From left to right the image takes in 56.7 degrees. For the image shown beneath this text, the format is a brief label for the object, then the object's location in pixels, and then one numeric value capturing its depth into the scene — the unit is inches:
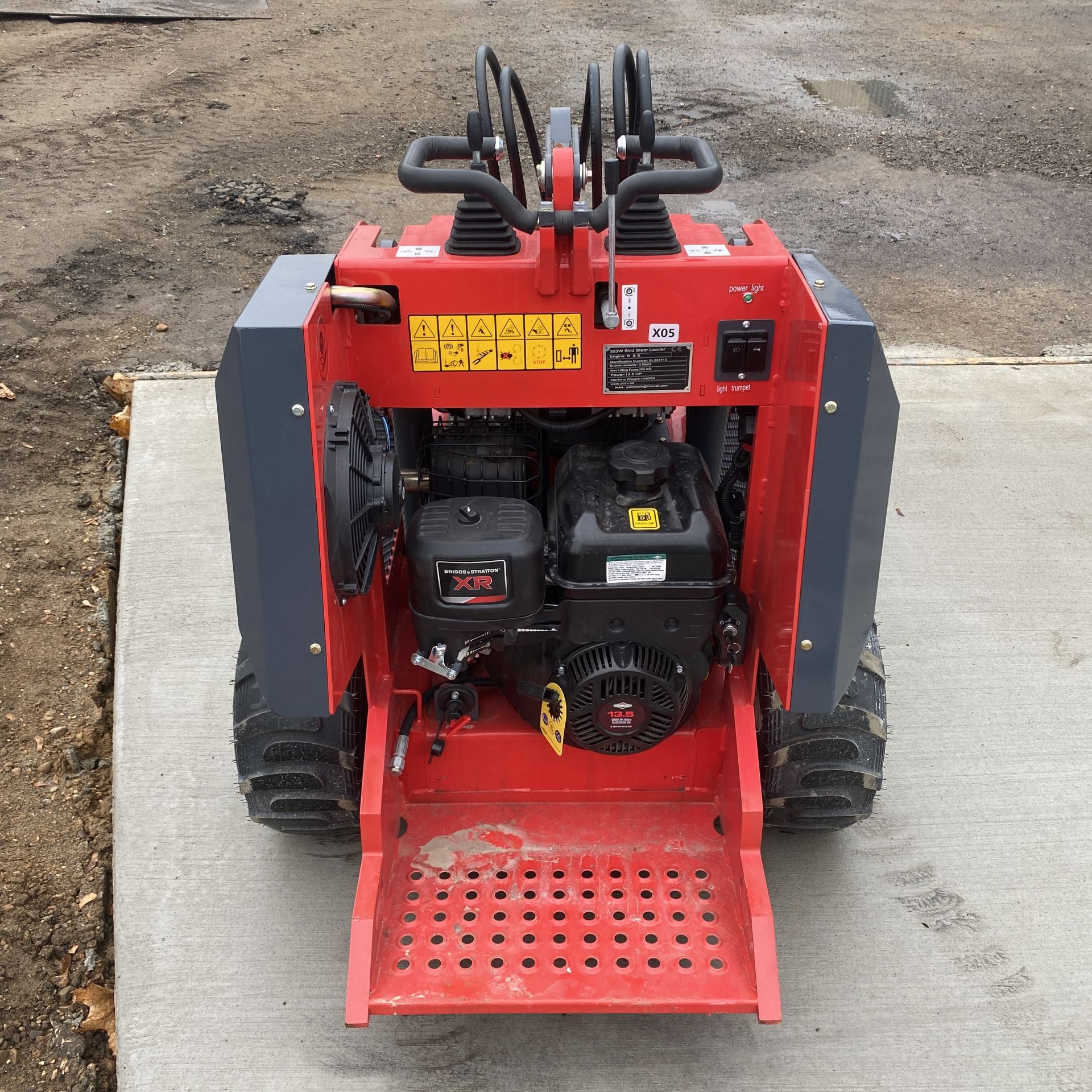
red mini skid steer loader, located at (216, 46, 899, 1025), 61.9
